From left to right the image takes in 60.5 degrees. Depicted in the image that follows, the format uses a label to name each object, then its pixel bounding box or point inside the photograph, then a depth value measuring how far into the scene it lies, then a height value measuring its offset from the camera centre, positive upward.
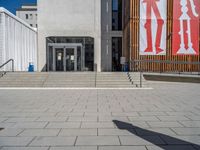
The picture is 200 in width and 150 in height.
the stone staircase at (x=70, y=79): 11.40 -0.71
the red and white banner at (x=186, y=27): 14.80 +3.61
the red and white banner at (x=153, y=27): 14.76 +3.63
